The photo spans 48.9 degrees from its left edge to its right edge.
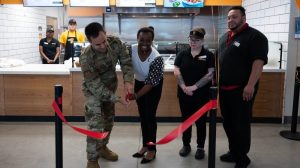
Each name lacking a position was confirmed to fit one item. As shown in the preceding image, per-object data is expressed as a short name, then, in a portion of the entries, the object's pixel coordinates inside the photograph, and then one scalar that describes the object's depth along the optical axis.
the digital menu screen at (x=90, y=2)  5.86
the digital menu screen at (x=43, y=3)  5.82
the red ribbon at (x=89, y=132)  2.39
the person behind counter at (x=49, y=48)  7.17
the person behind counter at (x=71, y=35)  6.65
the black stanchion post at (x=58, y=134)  2.42
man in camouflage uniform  2.84
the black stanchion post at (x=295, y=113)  4.13
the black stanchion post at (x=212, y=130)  2.24
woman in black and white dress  2.97
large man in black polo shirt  2.83
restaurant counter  4.58
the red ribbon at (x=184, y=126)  2.42
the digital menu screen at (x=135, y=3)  5.93
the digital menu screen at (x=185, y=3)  6.00
